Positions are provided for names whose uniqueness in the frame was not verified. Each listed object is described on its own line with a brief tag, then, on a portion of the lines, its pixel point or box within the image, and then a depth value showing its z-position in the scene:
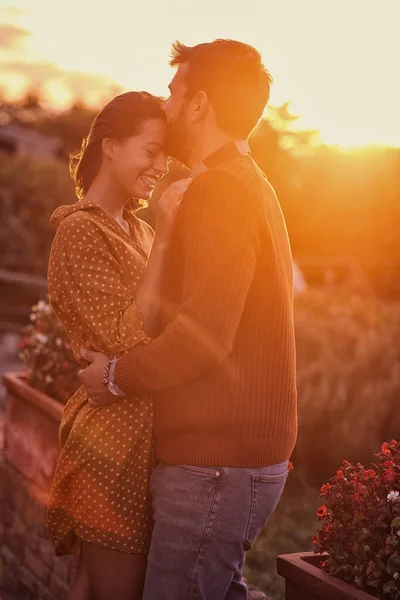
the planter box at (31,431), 5.07
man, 2.24
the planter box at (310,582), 2.55
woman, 2.48
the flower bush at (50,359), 5.48
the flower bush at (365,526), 2.55
